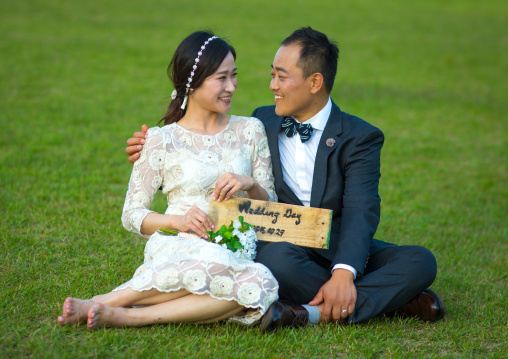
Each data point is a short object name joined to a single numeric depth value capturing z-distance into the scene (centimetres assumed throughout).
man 443
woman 403
